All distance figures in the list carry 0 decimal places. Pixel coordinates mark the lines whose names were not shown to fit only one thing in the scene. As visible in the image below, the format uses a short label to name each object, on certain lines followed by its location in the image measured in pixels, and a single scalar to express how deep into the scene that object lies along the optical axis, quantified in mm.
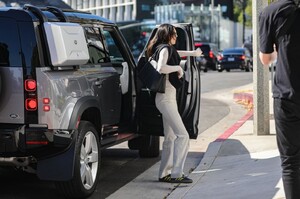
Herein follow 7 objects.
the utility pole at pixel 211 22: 69375
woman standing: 6533
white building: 93062
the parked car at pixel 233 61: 37094
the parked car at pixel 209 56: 38262
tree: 96312
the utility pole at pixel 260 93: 9062
